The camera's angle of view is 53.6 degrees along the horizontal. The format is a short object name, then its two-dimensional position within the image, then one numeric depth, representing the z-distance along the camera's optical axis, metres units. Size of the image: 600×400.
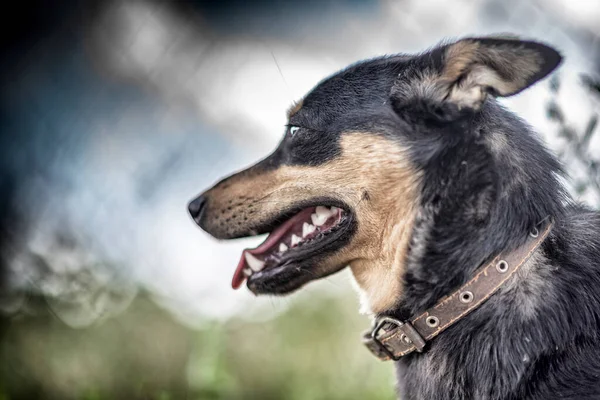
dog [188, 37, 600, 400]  2.09
